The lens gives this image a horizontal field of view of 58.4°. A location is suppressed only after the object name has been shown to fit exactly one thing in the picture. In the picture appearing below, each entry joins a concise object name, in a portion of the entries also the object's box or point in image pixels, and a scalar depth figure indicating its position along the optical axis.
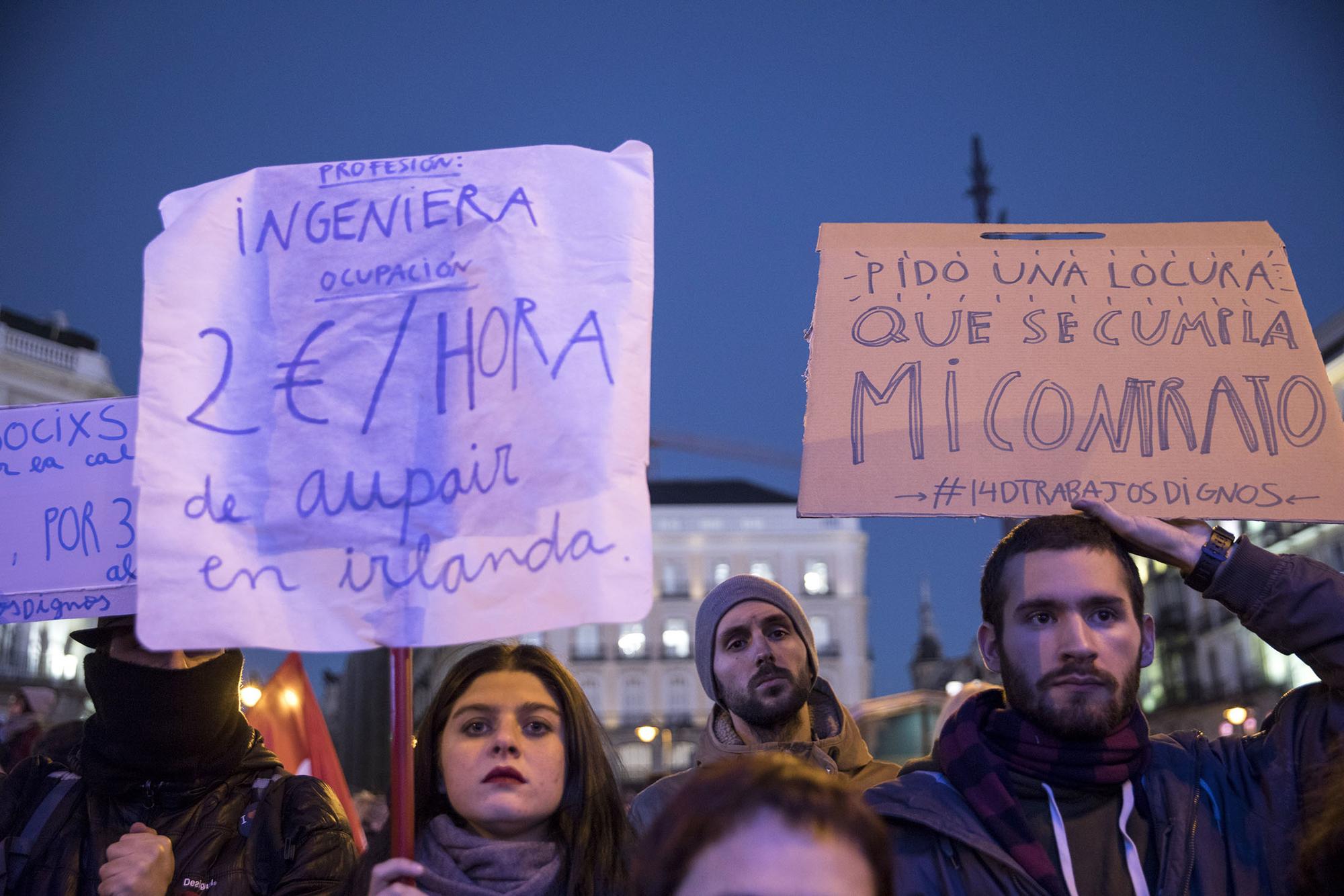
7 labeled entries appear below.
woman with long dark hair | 2.48
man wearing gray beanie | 3.56
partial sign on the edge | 3.46
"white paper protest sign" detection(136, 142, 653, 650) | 2.31
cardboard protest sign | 2.90
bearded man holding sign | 2.41
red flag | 6.74
